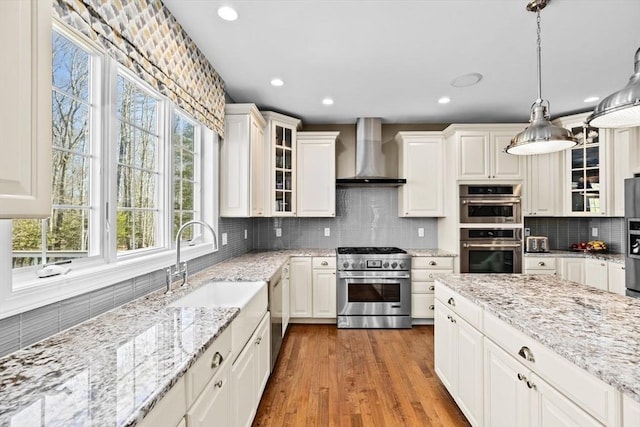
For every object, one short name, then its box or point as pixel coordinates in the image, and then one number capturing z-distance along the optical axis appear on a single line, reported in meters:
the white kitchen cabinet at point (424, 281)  3.69
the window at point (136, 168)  1.78
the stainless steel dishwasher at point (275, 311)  2.44
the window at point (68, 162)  1.31
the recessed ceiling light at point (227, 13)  1.87
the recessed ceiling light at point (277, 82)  2.89
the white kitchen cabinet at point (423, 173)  3.95
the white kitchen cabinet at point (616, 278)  3.15
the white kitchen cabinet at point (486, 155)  3.66
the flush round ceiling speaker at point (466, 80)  2.80
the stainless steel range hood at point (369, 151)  4.04
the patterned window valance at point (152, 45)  1.26
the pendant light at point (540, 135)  1.75
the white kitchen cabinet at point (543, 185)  3.74
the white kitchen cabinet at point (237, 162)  3.07
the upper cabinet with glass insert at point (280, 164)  3.66
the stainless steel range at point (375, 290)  3.65
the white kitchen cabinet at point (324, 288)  3.72
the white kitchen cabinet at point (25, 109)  0.65
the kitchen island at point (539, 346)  0.95
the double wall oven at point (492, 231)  3.64
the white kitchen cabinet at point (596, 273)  3.33
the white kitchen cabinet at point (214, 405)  1.05
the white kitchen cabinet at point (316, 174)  3.97
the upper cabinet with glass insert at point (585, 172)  3.48
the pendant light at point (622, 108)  1.26
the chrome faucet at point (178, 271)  1.83
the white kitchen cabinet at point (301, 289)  3.73
